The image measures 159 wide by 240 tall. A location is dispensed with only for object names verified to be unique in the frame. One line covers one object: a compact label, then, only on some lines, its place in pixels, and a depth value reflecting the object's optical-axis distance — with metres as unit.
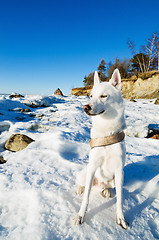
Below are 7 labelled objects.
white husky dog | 1.36
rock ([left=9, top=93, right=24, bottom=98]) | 13.97
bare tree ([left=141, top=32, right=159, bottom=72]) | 20.72
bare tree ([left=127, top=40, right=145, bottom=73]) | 23.08
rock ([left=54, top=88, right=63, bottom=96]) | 31.29
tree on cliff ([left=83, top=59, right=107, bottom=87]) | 34.97
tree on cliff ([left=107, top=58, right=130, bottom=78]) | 27.69
